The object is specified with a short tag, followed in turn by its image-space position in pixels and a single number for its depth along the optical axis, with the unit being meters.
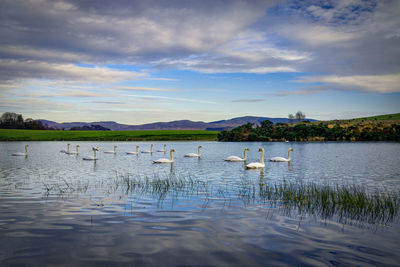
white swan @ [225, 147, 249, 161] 32.66
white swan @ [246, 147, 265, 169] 25.38
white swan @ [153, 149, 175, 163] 32.06
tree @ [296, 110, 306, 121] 185.27
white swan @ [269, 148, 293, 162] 31.83
